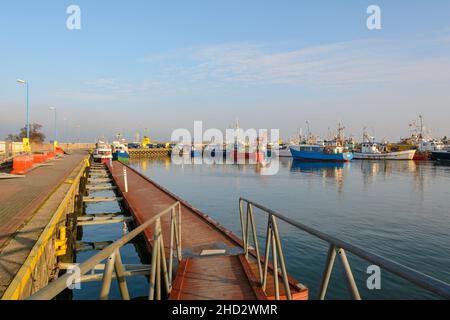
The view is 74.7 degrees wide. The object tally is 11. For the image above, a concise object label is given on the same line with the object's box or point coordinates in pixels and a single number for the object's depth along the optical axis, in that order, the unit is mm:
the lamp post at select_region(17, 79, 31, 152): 29359
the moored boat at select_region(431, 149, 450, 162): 81931
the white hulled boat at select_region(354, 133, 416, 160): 89188
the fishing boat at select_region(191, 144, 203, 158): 119925
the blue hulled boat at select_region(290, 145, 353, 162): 82250
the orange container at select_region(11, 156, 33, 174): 22469
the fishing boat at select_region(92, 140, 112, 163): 57438
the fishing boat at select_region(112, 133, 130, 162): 73000
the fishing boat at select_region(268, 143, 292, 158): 113400
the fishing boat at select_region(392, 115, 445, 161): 90062
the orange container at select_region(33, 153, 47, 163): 31295
